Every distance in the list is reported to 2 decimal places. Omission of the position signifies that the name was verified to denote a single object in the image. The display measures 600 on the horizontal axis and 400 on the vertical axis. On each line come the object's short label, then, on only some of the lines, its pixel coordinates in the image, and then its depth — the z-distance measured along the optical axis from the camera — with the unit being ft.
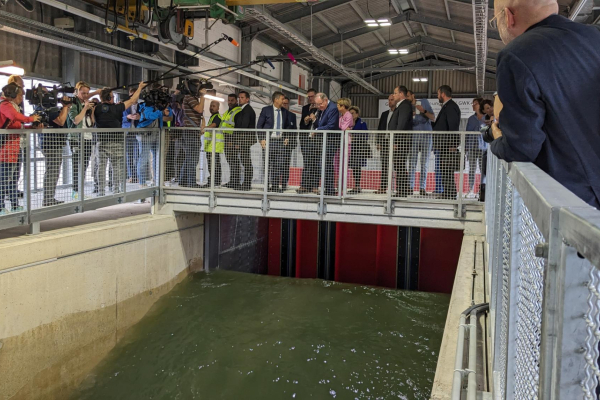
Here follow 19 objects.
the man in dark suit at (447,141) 22.77
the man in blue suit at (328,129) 24.82
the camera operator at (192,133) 26.43
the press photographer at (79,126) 20.97
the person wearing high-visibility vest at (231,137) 26.07
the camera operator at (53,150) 19.48
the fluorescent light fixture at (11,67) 17.00
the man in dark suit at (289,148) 25.21
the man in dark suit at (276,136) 25.32
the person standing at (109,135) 22.97
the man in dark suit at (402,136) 23.39
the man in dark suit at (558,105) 4.87
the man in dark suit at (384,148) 23.70
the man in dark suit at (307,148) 24.86
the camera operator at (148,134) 25.58
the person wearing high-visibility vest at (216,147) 26.03
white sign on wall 68.69
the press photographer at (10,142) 17.80
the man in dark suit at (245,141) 25.90
